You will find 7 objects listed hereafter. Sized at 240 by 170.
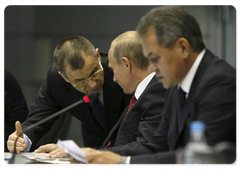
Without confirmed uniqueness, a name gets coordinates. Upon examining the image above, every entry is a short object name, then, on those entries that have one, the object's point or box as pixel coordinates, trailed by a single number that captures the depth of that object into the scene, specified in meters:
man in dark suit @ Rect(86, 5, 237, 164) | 5.34
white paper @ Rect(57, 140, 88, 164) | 5.38
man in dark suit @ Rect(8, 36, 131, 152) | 6.09
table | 5.54
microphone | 5.51
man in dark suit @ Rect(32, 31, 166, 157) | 5.69
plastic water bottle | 5.06
